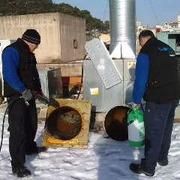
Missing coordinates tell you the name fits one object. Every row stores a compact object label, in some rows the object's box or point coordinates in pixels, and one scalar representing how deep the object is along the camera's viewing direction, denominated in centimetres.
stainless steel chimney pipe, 411
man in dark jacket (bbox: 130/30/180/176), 245
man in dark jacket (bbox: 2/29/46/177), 256
